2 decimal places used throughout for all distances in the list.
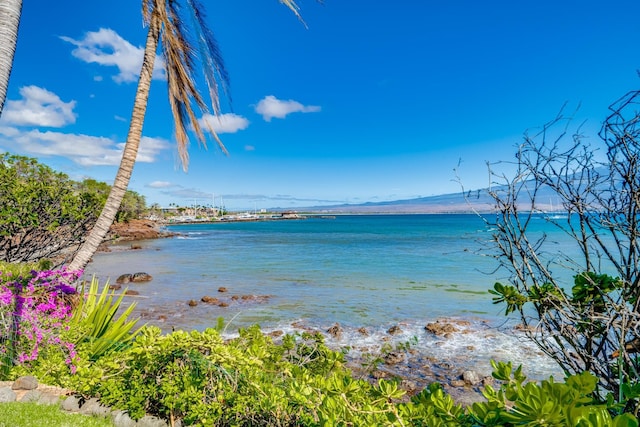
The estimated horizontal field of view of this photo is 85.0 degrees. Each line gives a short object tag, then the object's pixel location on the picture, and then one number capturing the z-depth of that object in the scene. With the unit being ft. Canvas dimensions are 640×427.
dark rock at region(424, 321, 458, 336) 35.45
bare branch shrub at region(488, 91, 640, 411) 6.57
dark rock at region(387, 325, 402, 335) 35.40
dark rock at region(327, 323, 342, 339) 34.21
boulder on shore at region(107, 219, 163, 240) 164.04
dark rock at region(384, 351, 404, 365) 28.37
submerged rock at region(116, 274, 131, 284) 59.70
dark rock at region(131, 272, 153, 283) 60.49
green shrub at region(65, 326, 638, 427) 4.24
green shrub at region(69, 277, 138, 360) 15.14
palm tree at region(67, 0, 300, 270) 17.94
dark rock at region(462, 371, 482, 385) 24.97
